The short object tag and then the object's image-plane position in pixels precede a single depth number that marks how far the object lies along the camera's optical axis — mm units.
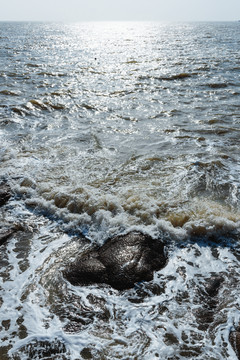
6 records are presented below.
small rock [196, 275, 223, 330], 2899
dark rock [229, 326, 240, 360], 2641
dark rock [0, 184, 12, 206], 4980
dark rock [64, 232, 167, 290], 3367
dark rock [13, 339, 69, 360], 2584
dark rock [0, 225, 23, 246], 4035
